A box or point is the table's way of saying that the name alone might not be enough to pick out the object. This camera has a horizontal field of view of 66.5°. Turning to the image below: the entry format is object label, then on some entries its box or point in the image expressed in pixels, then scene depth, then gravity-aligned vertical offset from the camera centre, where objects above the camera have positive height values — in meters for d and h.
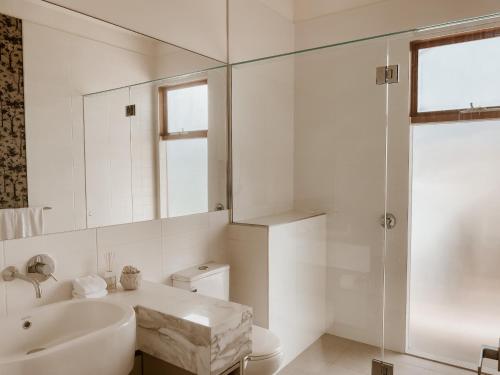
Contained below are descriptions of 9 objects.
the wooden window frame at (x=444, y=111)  2.15 +0.44
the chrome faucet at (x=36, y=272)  1.47 -0.41
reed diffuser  1.77 -0.50
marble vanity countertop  1.32 -0.60
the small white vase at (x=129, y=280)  1.77 -0.52
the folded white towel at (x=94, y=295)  1.60 -0.54
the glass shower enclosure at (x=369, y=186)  2.29 -0.14
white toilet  1.77 -0.78
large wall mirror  1.51 +0.21
